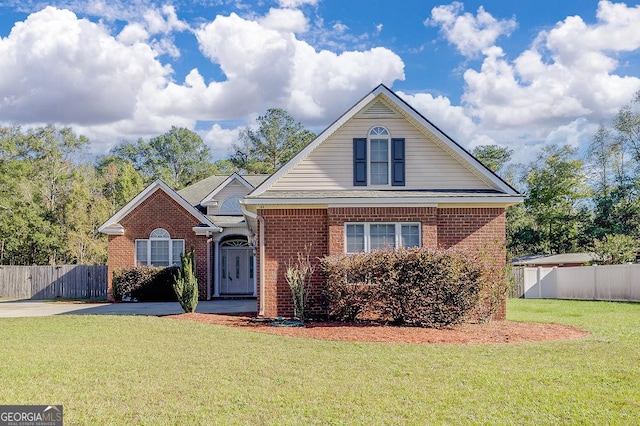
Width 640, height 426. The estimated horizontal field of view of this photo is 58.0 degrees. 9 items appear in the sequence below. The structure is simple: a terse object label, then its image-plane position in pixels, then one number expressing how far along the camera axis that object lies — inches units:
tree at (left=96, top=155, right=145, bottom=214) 1708.9
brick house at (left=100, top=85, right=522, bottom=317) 601.6
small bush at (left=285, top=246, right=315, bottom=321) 577.6
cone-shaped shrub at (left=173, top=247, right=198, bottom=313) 645.3
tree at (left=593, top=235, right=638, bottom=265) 1107.3
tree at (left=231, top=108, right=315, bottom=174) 2176.4
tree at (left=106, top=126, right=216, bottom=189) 2513.5
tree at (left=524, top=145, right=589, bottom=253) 1817.2
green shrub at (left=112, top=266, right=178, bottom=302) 979.9
